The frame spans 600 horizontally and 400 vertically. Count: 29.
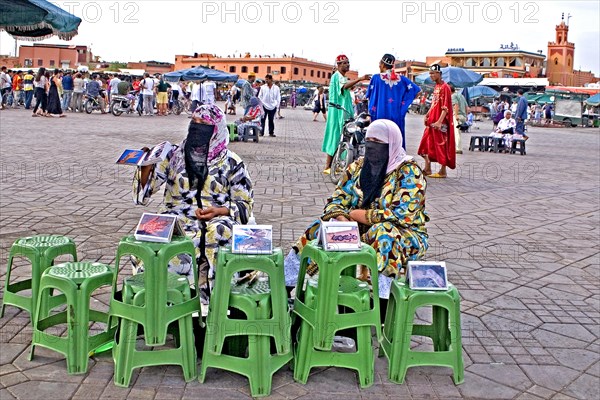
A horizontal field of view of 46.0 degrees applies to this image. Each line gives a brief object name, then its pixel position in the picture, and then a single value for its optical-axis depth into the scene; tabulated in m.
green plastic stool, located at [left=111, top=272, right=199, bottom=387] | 3.36
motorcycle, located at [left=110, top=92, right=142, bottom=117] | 26.64
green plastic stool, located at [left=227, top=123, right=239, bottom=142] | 16.23
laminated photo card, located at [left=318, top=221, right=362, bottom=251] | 3.46
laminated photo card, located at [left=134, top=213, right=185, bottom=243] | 3.42
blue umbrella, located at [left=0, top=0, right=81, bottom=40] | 5.52
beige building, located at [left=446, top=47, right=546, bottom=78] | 82.81
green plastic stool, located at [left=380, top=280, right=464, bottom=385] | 3.51
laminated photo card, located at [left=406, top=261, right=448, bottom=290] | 3.54
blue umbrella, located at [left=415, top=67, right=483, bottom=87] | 17.17
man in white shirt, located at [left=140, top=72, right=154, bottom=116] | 27.53
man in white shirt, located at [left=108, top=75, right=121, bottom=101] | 27.79
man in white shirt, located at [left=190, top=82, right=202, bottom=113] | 24.62
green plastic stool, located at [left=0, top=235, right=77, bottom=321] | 3.94
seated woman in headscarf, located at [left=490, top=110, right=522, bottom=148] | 16.94
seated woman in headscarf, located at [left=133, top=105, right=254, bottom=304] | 4.15
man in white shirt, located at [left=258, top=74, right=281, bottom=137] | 17.70
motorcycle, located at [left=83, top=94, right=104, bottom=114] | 27.12
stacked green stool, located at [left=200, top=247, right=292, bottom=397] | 3.35
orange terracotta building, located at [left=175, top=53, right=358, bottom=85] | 77.81
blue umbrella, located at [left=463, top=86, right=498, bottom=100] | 37.38
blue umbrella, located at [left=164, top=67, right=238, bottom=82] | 25.86
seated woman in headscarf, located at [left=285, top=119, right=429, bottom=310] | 4.16
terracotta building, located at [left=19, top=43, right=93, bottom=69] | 67.44
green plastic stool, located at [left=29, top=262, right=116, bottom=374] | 3.44
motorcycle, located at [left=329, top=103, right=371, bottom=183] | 10.00
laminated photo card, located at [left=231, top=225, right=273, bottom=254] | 3.40
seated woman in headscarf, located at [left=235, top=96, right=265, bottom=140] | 17.25
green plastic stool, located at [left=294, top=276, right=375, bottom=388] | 3.47
